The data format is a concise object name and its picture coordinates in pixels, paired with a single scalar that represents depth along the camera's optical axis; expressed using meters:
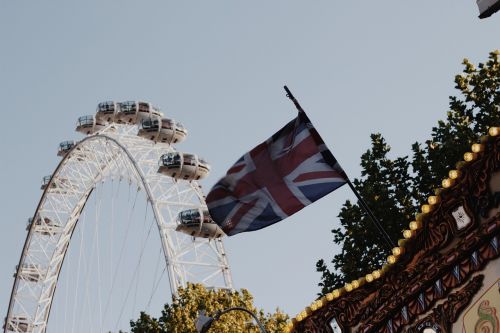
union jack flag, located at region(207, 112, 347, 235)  16.30
